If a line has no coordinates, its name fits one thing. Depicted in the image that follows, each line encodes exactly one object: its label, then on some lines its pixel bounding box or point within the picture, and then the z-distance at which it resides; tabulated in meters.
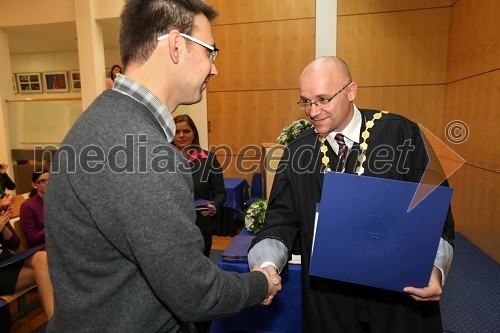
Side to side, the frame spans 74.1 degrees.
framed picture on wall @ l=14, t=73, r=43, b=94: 9.67
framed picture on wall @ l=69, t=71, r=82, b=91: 9.42
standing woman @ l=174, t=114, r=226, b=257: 2.93
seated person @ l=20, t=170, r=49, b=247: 2.91
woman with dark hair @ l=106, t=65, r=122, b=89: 3.49
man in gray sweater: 0.69
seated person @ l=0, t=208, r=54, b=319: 2.43
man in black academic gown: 1.32
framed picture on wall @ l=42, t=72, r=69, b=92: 9.47
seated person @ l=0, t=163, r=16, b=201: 4.65
